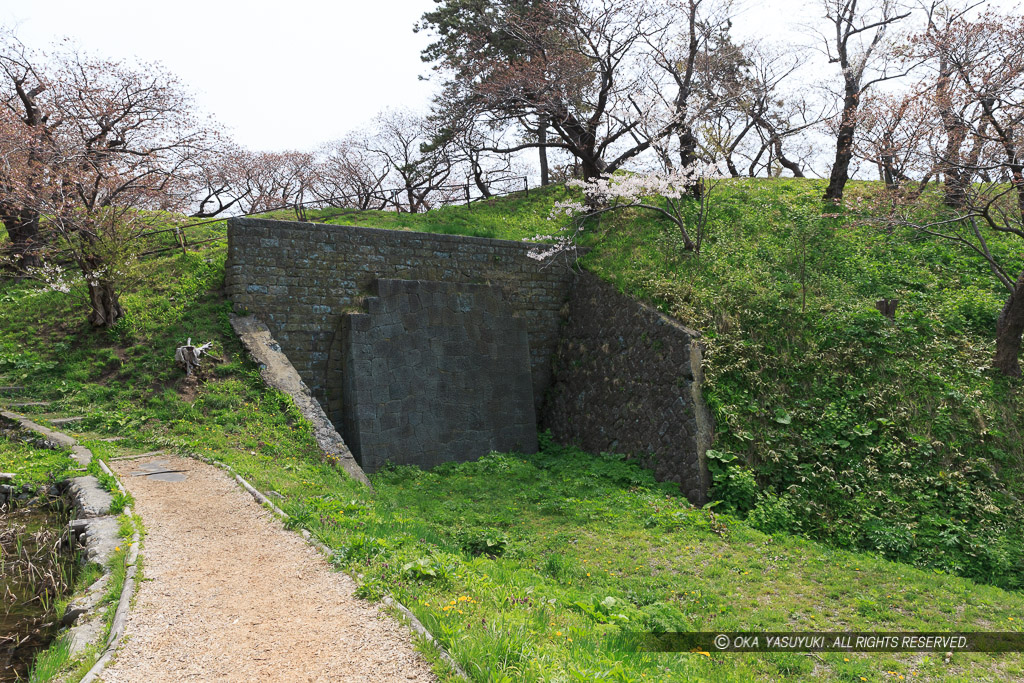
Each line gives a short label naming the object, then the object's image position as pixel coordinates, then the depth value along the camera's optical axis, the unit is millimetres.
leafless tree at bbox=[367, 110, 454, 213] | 20828
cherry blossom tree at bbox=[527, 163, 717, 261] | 13180
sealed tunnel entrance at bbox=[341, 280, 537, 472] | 10586
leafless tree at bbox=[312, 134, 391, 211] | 30938
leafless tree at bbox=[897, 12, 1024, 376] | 8867
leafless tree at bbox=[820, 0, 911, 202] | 15477
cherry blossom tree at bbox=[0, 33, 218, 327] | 9977
